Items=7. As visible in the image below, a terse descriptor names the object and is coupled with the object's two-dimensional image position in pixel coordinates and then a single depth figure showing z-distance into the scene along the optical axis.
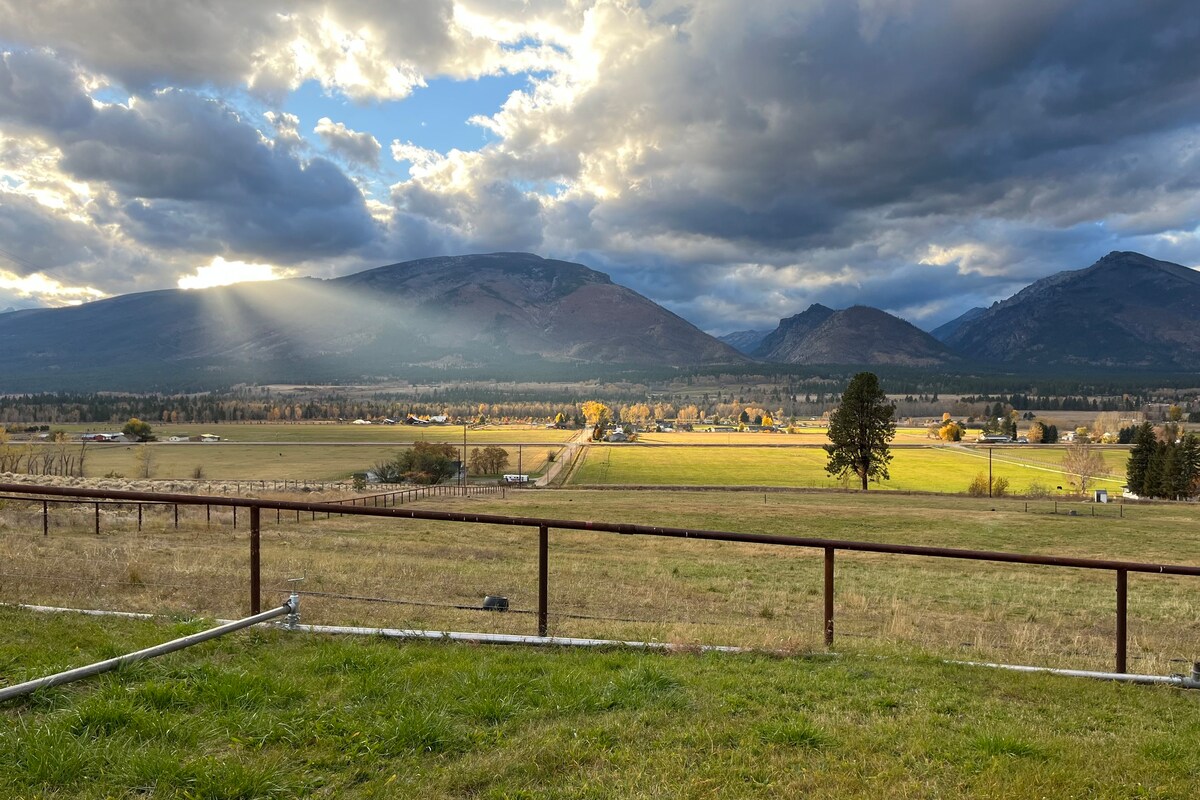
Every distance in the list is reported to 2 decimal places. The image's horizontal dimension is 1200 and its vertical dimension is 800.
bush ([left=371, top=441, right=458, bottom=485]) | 91.75
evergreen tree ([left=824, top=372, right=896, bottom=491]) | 71.62
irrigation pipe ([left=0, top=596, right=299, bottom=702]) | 4.92
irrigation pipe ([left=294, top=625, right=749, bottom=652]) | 7.15
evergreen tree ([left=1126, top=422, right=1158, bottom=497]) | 81.31
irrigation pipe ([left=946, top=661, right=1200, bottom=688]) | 7.04
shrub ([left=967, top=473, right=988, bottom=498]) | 76.00
